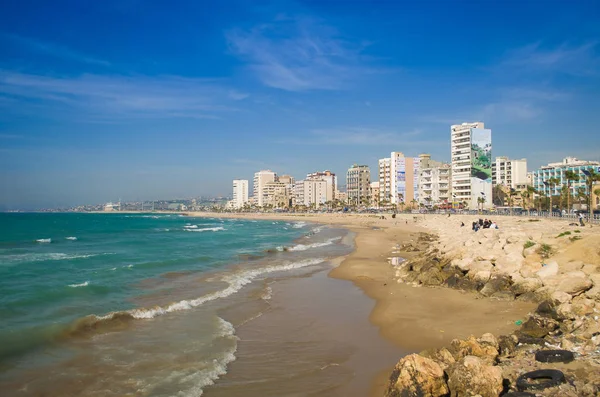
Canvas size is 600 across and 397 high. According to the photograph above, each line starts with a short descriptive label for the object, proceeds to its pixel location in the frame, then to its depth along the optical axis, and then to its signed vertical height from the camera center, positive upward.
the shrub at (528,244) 17.74 -1.66
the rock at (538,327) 9.23 -2.72
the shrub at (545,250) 16.31 -1.79
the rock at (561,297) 10.78 -2.38
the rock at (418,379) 6.64 -2.78
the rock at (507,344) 8.27 -2.81
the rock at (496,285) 14.20 -2.73
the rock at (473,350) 7.93 -2.77
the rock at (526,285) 13.18 -2.54
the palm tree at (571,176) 54.04 +3.83
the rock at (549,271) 13.37 -2.11
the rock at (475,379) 6.46 -2.71
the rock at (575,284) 11.04 -2.09
